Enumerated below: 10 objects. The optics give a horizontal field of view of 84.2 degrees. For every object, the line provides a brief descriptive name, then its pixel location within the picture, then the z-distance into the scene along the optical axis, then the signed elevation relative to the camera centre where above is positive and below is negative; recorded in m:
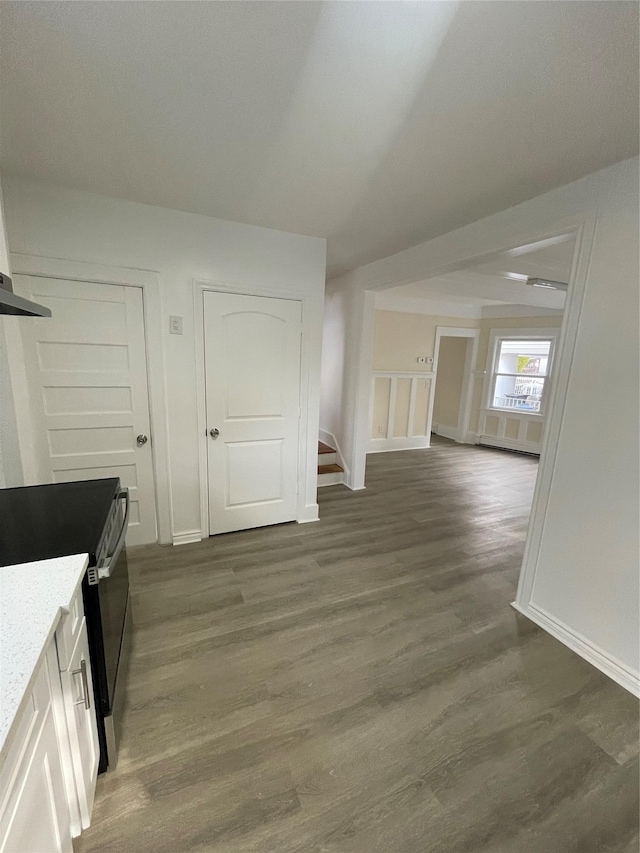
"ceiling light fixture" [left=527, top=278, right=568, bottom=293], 3.89 +0.93
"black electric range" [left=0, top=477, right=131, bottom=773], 1.16 -0.64
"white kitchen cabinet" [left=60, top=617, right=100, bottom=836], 1.02 -1.17
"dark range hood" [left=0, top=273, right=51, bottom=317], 1.03 +0.14
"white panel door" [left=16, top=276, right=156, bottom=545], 2.31 -0.19
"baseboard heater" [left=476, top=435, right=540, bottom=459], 6.32 -1.48
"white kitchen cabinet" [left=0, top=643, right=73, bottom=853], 0.68 -0.92
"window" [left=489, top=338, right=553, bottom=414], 6.10 -0.11
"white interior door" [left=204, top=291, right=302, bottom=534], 2.78 -0.40
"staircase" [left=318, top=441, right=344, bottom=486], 4.39 -1.34
